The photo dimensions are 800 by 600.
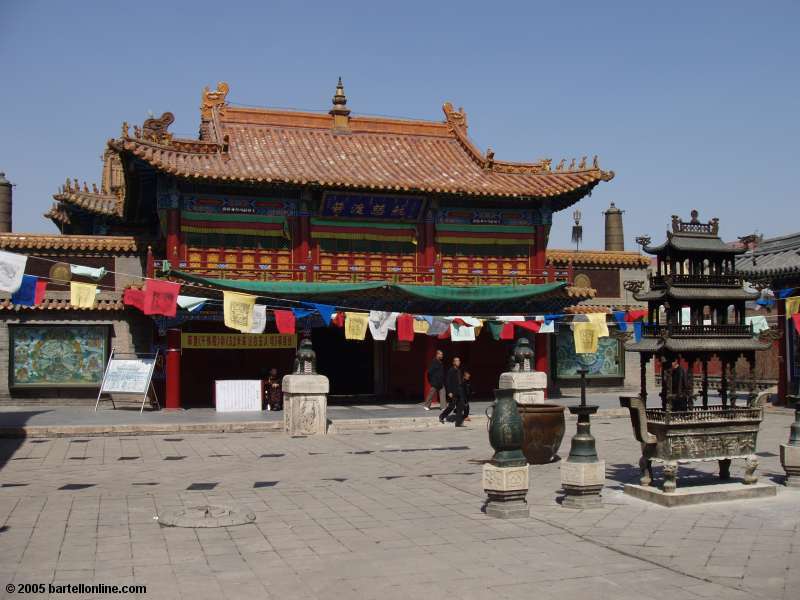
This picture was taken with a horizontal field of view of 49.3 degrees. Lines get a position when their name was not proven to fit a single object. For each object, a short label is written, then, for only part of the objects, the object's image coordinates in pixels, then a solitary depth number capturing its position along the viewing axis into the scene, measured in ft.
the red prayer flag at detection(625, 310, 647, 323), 82.73
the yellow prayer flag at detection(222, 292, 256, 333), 69.90
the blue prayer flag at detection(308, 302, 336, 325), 74.13
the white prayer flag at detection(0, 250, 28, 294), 58.54
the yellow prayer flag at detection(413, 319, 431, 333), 76.95
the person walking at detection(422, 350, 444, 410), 72.84
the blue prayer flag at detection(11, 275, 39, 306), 60.44
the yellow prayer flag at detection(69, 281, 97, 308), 64.80
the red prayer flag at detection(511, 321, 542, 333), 81.25
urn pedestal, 32.91
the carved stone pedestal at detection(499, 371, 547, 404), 71.20
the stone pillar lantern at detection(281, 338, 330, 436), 61.77
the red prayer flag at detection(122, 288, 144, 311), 74.64
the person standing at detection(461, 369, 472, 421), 67.72
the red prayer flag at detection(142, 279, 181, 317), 68.85
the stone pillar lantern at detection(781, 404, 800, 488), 39.29
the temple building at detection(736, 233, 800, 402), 75.31
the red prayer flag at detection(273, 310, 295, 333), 73.05
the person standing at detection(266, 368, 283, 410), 75.25
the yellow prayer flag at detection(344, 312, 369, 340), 73.92
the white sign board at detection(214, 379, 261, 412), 74.49
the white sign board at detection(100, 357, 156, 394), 73.36
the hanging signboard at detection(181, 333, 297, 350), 78.64
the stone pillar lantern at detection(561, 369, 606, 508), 34.83
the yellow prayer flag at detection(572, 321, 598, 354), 79.71
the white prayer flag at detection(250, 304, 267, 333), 71.56
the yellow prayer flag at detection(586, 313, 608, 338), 79.66
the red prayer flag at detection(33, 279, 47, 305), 61.36
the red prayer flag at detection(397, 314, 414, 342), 75.71
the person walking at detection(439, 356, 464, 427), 67.05
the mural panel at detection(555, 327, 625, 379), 93.40
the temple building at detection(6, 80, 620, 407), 78.28
